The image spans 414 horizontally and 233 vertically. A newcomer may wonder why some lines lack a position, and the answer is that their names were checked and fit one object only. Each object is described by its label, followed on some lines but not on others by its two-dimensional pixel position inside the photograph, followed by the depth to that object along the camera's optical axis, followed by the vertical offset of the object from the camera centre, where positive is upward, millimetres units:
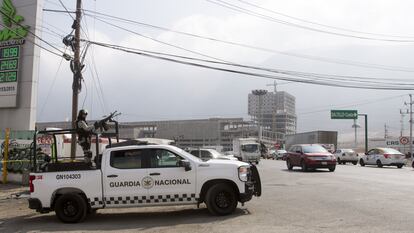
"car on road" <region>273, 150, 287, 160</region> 63366 -332
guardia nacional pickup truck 10922 -796
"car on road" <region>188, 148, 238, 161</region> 24878 -144
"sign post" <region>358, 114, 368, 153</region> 64125 +2321
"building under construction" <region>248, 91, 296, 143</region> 142250 +11991
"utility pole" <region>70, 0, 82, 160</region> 20531 +3495
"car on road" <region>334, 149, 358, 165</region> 43625 -296
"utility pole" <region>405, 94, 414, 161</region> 80175 +8263
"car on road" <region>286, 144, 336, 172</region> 26484 -306
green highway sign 73375 +5993
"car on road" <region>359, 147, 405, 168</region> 33938 -286
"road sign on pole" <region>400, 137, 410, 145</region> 52688 +1564
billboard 24375 +4130
